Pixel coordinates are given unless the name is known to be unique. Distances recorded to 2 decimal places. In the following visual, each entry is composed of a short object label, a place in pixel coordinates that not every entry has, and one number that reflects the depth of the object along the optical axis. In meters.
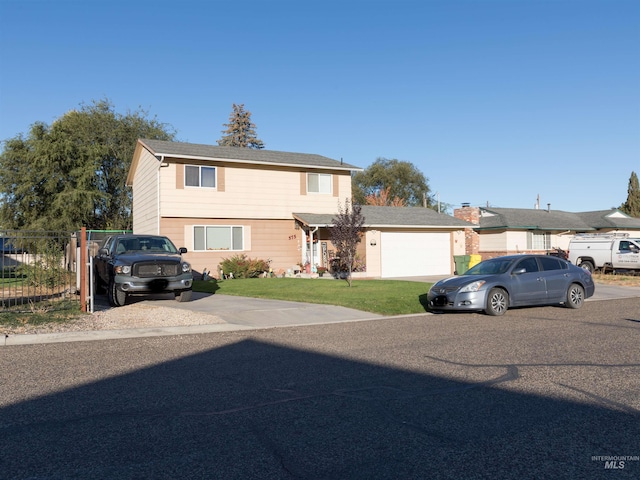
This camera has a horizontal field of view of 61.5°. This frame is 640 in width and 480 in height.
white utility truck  27.66
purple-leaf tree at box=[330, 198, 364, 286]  18.83
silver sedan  12.87
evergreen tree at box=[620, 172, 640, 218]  53.97
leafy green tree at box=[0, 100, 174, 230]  35.25
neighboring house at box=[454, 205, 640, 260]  34.50
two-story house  23.83
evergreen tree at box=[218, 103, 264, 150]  65.00
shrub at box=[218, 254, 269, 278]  23.81
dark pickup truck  13.83
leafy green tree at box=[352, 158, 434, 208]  64.75
